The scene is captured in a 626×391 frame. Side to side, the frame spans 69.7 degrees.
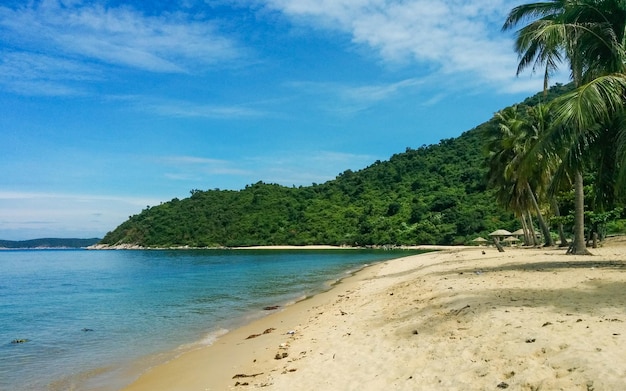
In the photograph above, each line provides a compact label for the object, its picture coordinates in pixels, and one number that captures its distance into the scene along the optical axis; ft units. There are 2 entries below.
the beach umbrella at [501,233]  136.61
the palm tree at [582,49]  38.01
